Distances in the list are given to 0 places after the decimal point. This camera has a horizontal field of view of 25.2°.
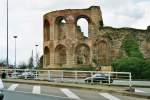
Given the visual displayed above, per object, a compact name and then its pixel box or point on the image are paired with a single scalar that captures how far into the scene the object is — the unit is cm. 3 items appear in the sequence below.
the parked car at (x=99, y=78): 2433
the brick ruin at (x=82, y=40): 5225
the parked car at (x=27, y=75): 2935
